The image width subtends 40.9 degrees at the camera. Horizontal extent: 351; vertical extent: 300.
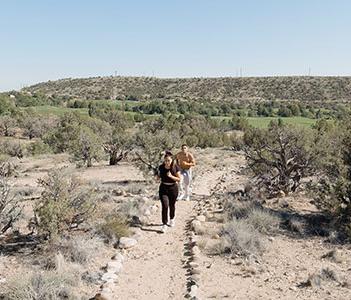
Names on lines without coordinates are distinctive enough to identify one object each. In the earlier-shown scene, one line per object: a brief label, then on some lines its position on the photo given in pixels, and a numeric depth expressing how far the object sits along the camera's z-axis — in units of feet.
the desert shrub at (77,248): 30.37
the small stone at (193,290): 25.40
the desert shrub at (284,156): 52.54
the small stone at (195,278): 27.46
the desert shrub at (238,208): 41.34
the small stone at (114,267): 28.88
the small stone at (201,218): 40.99
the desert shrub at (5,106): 187.32
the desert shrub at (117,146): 87.39
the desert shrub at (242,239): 32.96
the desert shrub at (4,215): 33.22
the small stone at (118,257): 30.93
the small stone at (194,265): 29.76
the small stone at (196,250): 32.37
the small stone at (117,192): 54.49
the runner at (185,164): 48.16
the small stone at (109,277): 27.37
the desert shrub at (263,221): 38.24
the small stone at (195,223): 38.40
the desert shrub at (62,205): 31.94
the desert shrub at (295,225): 38.98
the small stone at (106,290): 25.44
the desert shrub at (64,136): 111.24
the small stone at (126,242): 33.53
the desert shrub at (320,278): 27.58
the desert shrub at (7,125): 161.38
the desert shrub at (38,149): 120.98
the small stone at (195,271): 28.73
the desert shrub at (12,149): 119.65
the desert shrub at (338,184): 39.91
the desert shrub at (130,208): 41.25
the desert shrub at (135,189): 56.76
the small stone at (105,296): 24.16
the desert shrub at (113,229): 34.53
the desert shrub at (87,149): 89.04
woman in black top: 37.78
